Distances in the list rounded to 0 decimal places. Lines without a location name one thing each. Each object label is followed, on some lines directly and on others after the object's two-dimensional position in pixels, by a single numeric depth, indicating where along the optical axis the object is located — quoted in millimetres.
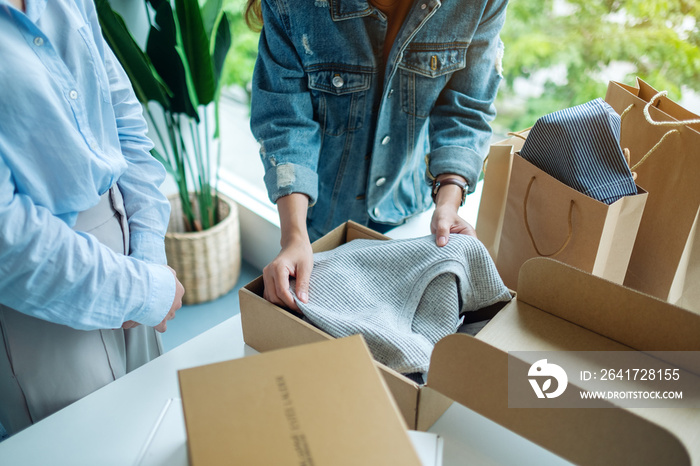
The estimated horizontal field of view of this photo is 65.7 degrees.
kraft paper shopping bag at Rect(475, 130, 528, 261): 959
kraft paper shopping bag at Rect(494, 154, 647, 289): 787
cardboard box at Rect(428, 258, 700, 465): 556
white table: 675
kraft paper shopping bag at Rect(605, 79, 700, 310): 829
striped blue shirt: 793
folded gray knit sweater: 760
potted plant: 1630
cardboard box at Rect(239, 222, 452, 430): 654
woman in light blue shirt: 678
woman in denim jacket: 1009
